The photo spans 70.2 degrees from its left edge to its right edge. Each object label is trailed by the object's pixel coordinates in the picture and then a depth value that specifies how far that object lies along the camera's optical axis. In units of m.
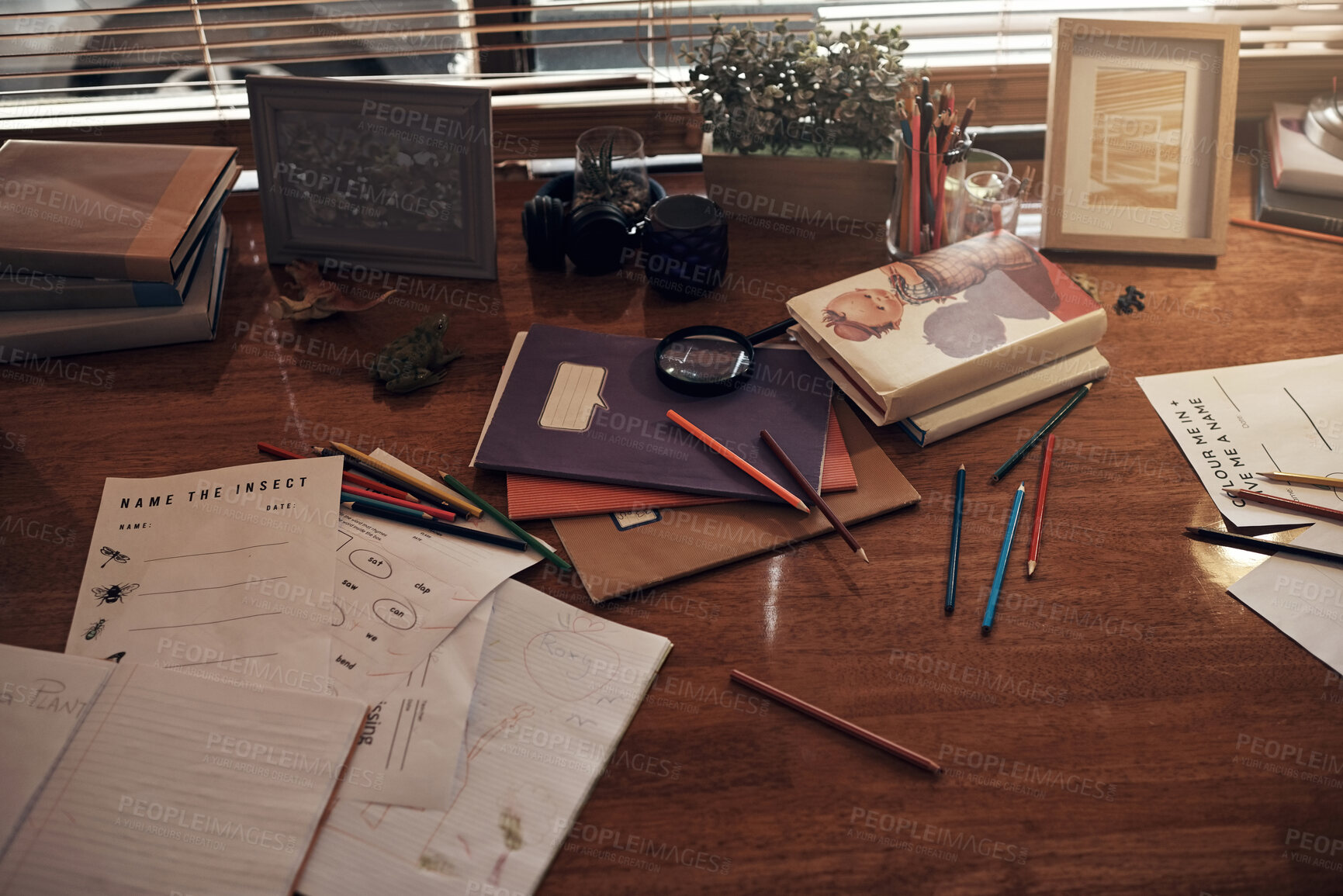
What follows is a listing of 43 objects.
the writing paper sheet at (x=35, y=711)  0.73
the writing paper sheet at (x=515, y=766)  0.70
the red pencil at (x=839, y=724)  0.77
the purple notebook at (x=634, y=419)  0.98
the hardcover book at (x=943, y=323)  1.04
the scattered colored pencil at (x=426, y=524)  0.92
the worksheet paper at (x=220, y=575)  0.83
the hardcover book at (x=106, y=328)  1.11
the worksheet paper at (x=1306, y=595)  0.85
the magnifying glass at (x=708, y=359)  1.07
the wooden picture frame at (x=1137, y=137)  1.29
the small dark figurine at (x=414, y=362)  1.10
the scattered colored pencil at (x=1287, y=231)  1.32
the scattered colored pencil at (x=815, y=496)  0.93
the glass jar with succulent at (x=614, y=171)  1.28
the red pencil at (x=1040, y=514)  0.92
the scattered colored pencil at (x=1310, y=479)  0.96
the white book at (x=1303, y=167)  1.33
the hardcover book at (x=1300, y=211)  1.33
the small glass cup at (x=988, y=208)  1.24
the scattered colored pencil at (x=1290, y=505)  0.94
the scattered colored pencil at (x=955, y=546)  0.89
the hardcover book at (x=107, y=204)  1.10
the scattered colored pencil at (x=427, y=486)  0.95
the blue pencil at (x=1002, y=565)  0.87
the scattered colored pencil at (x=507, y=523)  0.91
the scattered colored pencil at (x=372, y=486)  0.97
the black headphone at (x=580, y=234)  1.22
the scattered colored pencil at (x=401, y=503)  0.94
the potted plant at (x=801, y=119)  1.26
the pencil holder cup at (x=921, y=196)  1.21
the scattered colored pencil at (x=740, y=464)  0.95
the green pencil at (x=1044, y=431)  1.01
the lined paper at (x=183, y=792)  0.69
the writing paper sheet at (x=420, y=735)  0.74
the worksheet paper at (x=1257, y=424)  0.98
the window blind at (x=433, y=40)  1.42
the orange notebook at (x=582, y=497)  0.95
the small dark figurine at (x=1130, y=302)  1.21
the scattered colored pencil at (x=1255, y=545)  0.91
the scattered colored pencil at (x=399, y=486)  0.96
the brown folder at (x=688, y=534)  0.90
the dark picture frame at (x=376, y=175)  1.18
